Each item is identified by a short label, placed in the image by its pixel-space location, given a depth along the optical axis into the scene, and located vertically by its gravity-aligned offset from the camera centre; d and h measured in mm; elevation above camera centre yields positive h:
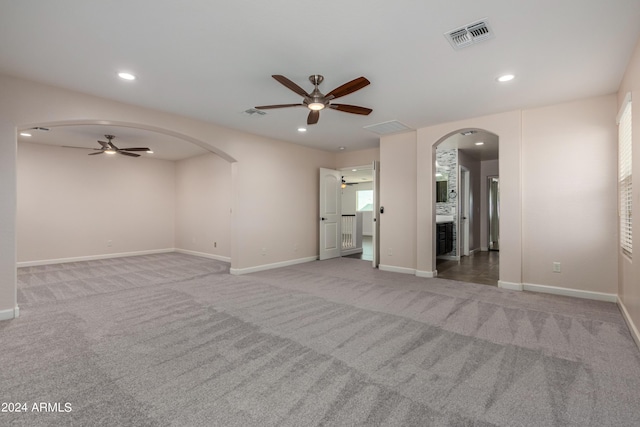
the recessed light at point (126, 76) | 3219 +1526
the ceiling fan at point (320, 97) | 2809 +1234
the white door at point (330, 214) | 7227 +14
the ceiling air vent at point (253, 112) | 4384 +1548
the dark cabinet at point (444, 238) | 6309 -520
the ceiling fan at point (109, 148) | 5930 +1355
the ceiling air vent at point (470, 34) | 2385 +1516
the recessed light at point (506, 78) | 3232 +1522
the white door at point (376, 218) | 6211 -73
